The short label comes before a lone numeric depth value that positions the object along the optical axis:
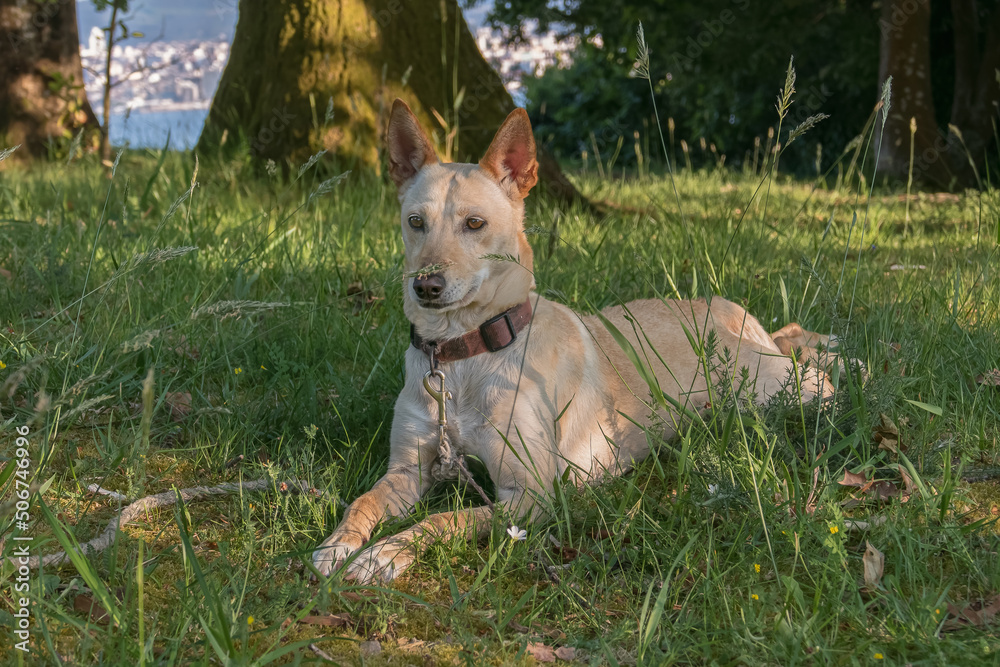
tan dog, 2.63
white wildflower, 2.35
